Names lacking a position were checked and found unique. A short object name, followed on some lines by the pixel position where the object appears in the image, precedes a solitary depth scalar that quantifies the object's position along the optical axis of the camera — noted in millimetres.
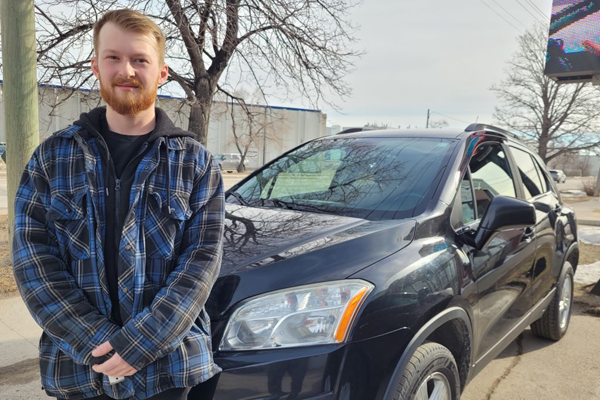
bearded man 1410
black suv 1729
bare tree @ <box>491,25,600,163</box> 25453
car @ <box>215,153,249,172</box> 42456
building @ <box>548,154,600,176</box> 66519
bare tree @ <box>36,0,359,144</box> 6227
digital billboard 12695
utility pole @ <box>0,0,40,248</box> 4391
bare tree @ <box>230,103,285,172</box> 8609
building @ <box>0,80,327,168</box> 47469
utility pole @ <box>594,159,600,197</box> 25395
